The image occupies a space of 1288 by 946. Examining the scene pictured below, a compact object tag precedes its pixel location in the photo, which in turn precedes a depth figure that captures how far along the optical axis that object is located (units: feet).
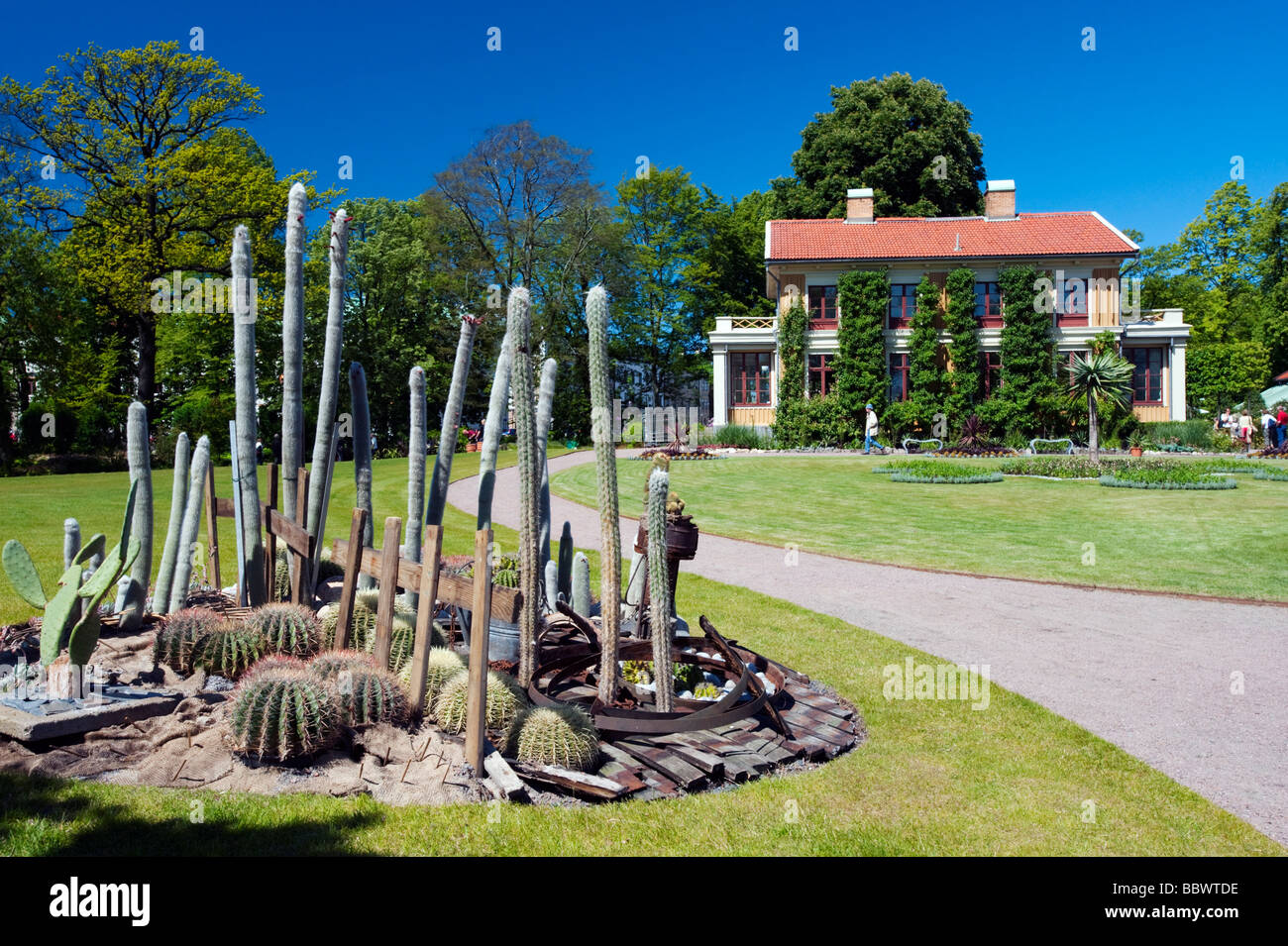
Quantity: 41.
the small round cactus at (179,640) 18.35
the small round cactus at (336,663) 16.39
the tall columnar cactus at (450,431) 20.70
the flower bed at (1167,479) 68.95
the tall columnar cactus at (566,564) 26.89
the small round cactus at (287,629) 18.76
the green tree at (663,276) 169.68
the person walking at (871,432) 108.68
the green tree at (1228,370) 156.31
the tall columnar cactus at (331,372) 20.62
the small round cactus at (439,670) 17.21
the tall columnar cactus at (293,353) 20.85
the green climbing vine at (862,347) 118.42
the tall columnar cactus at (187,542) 22.39
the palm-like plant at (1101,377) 85.76
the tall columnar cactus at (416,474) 21.01
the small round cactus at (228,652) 18.30
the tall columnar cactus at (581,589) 25.39
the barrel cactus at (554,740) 15.28
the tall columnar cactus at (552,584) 25.18
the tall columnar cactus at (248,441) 21.04
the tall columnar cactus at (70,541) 21.22
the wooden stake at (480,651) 14.57
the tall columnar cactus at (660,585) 17.02
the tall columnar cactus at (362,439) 21.66
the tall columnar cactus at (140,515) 20.89
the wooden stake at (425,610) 15.58
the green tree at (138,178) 99.19
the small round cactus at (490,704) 16.24
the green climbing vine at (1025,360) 116.47
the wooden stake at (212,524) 25.08
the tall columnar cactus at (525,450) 16.71
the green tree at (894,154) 147.64
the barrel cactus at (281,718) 14.60
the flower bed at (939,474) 74.90
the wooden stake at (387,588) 16.52
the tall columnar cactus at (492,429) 20.33
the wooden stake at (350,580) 17.83
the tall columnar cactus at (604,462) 16.20
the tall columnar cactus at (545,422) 22.19
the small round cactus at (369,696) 15.67
